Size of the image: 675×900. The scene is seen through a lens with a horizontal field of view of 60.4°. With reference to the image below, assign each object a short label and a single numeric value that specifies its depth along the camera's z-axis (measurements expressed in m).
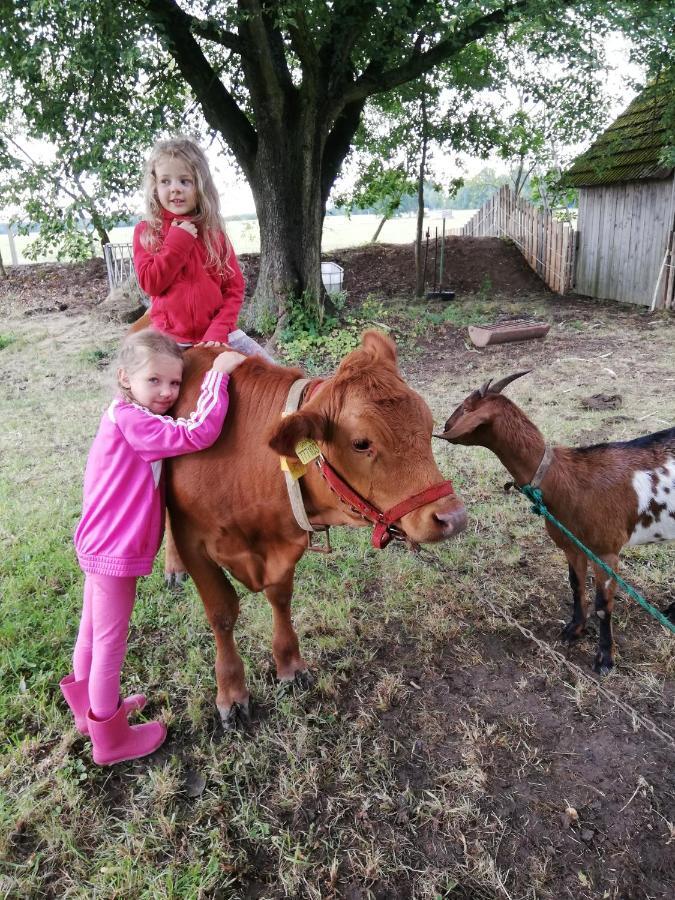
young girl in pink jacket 2.26
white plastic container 13.02
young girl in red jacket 2.83
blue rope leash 2.74
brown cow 1.89
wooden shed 12.03
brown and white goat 3.01
